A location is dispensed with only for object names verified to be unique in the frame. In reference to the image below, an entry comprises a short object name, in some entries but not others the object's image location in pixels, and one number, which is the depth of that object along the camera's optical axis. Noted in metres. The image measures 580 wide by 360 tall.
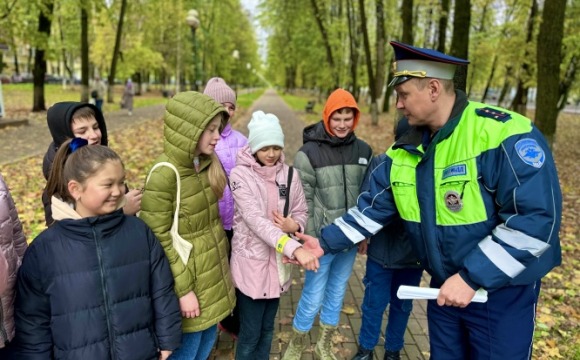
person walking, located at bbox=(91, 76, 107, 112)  22.63
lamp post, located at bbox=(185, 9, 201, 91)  16.75
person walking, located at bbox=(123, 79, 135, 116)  20.51
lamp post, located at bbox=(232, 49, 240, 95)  48.59
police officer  1.77
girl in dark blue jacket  1.86
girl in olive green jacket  2.22
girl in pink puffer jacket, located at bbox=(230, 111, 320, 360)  2.62
